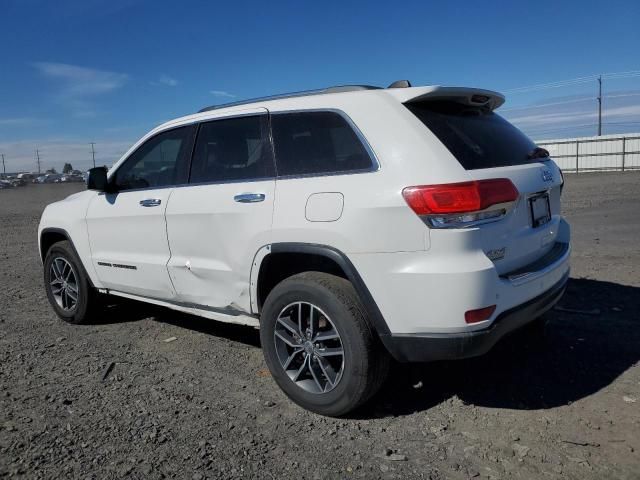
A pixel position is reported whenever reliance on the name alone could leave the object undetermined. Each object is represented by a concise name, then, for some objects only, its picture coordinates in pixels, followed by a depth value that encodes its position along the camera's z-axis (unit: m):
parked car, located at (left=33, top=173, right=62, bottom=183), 69.39
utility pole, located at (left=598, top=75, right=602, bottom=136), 60.81
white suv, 2.85
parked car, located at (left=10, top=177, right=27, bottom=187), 60.71
